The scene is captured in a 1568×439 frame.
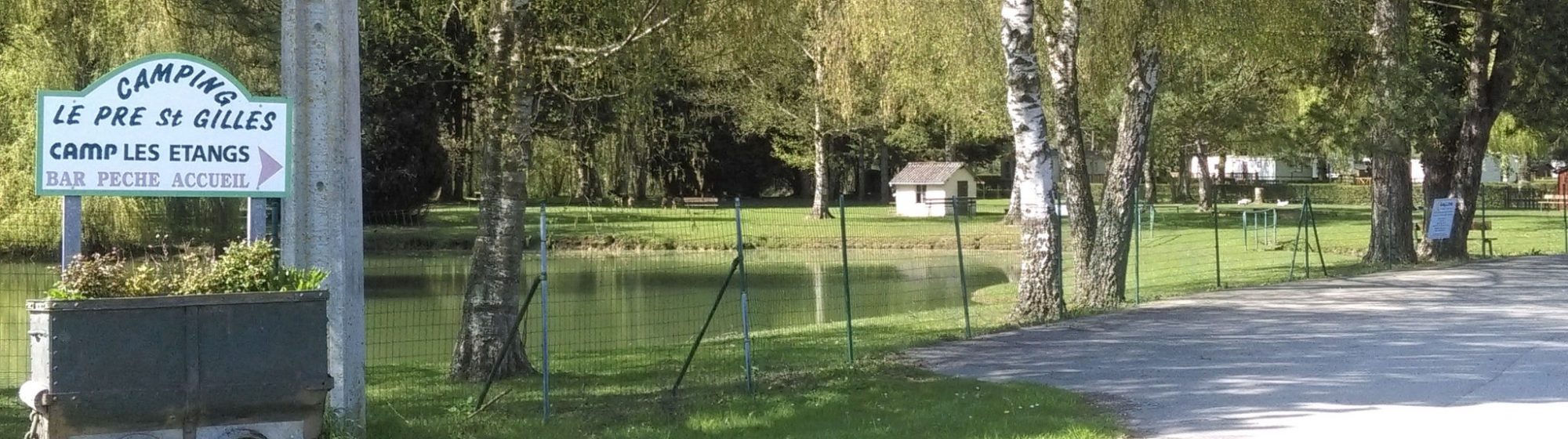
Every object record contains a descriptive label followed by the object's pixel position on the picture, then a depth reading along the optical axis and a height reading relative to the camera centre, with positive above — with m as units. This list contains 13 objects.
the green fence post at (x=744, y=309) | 11.53 -0.76
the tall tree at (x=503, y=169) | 12.58 +0.42
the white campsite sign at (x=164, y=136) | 8.31 +0.51
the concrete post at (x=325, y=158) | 9.48 +0.40
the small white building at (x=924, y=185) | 56.28 +0.99
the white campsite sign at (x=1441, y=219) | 26.89 -0.30
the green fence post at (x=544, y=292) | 10.49 -0.54
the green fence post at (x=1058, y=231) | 17.22 -0.26
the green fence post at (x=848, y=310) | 13.42 -0.88
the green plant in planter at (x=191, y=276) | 7.95 -0.29
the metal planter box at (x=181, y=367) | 7.72 -0.76
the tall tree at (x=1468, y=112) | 27.22 +1.65
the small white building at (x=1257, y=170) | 86.27 +2.23
